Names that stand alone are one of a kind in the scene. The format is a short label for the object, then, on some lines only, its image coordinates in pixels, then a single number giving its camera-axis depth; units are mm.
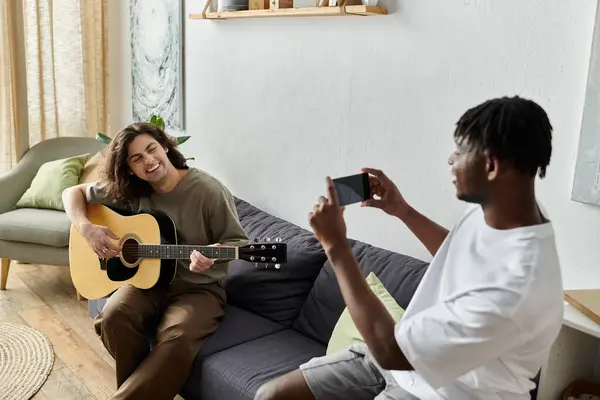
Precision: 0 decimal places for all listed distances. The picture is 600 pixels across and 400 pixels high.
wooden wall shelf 2244
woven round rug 2453
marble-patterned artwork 3531
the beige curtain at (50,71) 3873
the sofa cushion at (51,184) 3432
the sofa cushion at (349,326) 1878
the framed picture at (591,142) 1704
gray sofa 1972
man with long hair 2113
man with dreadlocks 1087
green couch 3197
